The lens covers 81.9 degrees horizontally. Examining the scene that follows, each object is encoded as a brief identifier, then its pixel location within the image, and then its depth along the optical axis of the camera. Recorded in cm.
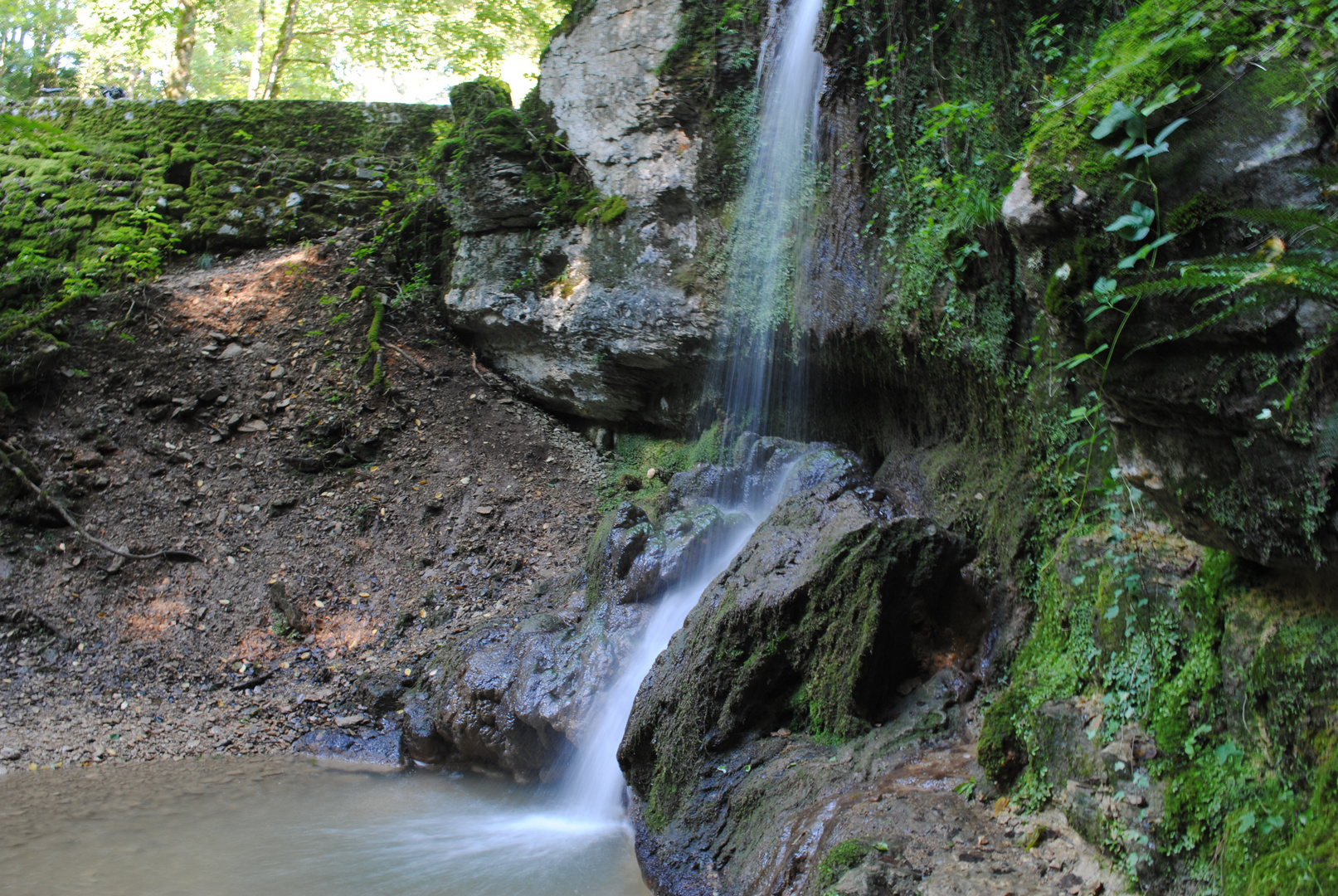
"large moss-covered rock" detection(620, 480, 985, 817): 407
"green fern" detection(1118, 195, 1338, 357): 175
